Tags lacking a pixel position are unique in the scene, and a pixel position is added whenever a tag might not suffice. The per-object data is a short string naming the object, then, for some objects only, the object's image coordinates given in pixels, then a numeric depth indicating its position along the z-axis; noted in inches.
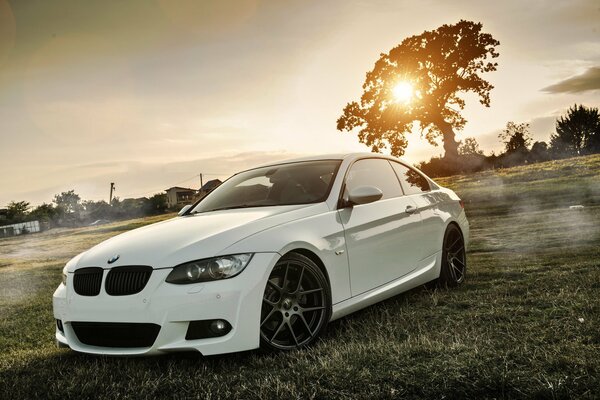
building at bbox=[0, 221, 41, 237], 1930.6
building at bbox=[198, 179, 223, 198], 2808.6
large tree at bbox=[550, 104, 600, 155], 3858.3
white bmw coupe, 150.4
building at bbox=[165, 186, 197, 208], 4197.8
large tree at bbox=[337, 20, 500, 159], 1357.0
